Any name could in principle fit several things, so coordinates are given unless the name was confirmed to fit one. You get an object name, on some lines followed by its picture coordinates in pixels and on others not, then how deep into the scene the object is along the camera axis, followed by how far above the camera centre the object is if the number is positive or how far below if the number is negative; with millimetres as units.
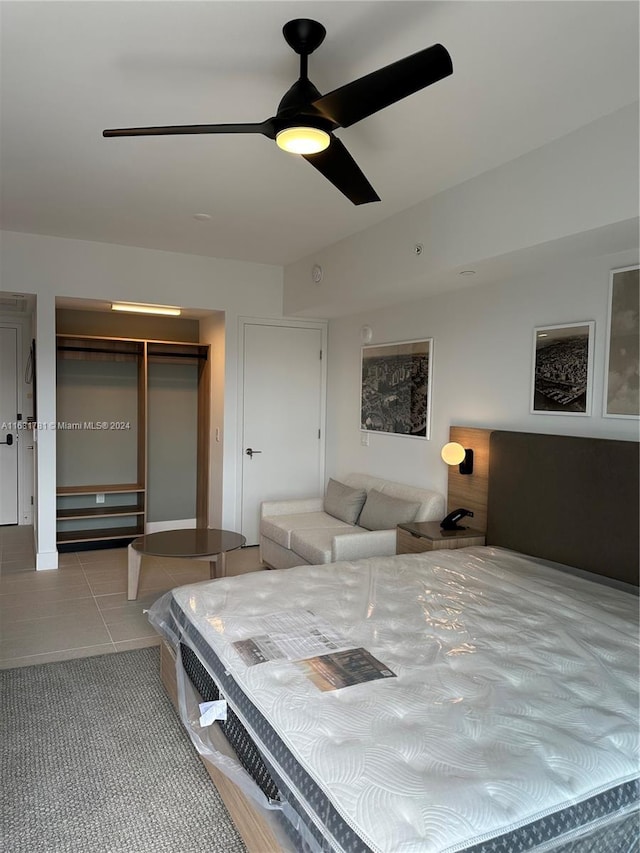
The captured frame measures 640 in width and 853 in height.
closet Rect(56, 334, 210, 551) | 5527 -317
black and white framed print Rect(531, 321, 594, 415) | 3027 +240
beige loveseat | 3949 -902
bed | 1328 -888
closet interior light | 5055 +904
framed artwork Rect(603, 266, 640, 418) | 2766 +326
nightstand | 3529 -807
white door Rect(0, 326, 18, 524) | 6281 -196
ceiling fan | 1621 +967
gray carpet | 1915 -1440
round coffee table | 3822 -973
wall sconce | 3742 -300
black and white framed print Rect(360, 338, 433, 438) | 4324 +179
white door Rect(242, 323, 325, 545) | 5449 -75
